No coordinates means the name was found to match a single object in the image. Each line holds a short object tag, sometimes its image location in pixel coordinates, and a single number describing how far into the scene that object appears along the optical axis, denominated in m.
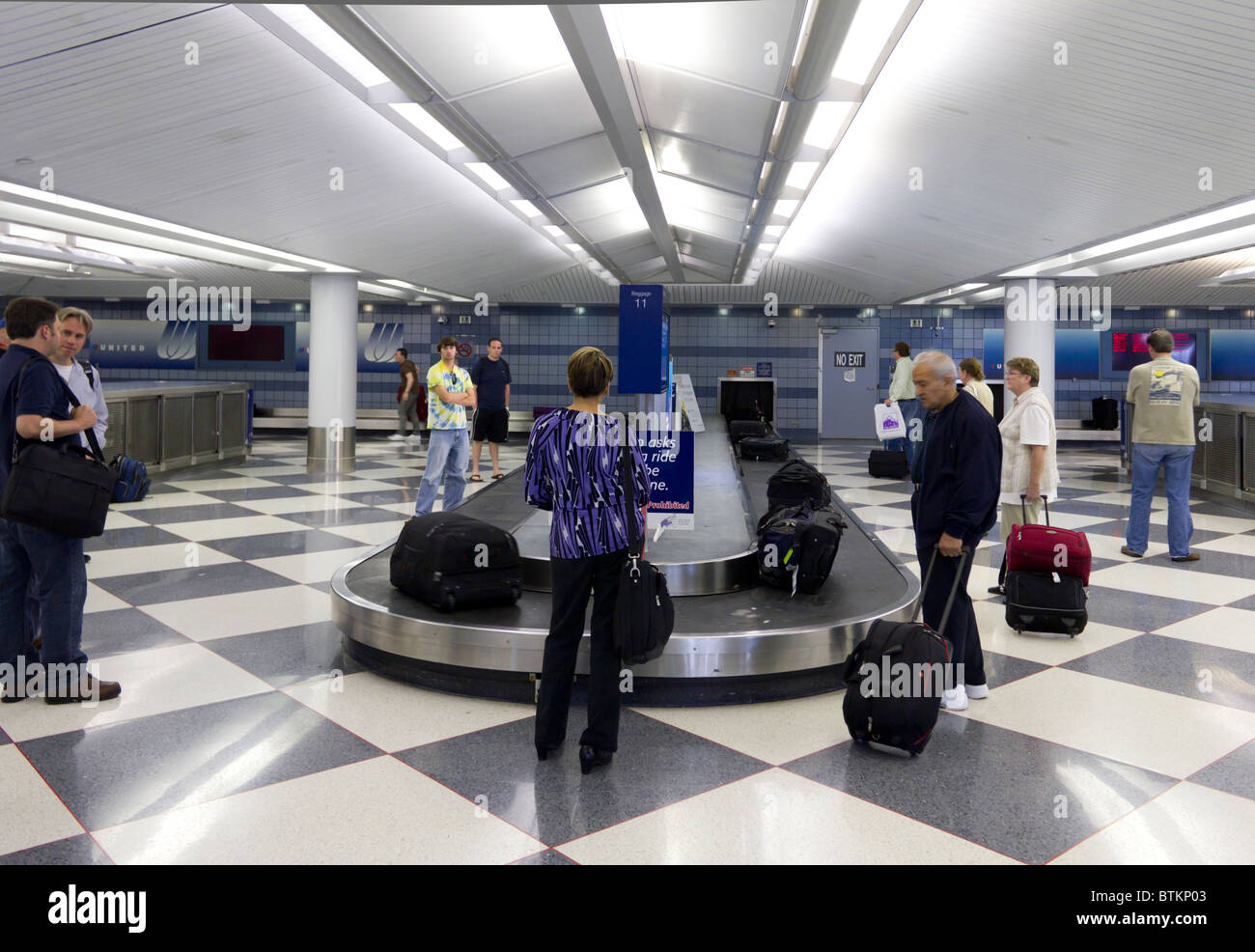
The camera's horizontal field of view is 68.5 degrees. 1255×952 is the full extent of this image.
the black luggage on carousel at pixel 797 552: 5.55
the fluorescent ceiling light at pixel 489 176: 10.11
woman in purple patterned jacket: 3.58
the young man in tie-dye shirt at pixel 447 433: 8.44
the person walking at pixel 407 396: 20.61
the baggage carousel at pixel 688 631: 4.59
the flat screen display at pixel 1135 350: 22.86
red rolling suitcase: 5.50
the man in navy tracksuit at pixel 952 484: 4.12
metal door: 23.61
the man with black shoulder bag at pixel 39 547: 4.05
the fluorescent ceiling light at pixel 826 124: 7.93
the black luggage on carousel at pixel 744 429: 16.55
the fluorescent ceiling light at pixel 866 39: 5.90
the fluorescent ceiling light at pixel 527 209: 12.36
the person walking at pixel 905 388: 13.45
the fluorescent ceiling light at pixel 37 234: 14.45
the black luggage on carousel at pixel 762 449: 14.70
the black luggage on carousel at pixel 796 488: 8.04
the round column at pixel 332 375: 14.93
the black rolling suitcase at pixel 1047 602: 5.47
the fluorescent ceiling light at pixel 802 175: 9.94
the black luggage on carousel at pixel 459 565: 5.09
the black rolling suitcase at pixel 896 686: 3.75
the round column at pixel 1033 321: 15.24
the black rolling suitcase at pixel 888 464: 14.41
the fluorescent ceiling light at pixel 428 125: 7.83
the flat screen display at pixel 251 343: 24.53
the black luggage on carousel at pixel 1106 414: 22.77
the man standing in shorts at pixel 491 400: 12.45
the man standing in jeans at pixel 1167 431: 7.83
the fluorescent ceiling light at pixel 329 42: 5.75
